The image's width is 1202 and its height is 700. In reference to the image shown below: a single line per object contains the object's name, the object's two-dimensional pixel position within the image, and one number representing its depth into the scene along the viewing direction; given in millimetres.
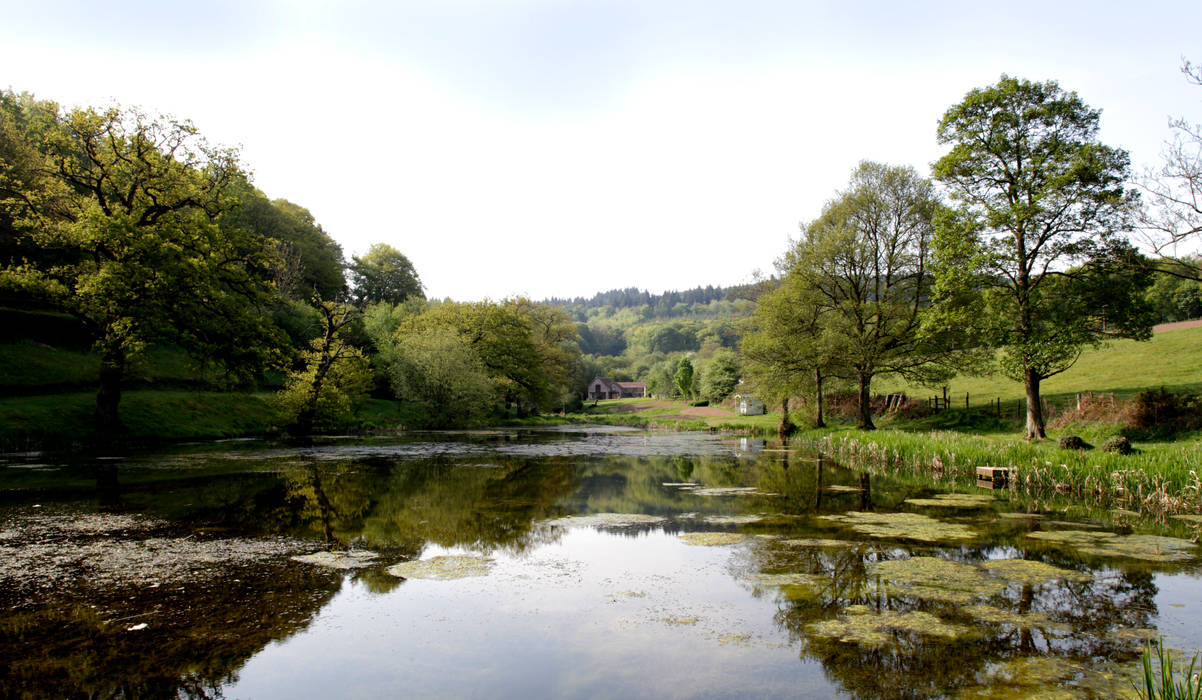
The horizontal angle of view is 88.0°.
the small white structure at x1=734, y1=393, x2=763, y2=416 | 62184
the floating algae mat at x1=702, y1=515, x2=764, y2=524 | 12727
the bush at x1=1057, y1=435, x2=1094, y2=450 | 18156
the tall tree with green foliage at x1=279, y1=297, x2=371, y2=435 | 34750
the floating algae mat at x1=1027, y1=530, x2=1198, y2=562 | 9836
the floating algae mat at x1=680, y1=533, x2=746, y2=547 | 10836
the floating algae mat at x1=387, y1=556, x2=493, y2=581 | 8597
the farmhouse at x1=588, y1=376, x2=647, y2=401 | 135125
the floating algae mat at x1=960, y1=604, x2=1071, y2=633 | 6770
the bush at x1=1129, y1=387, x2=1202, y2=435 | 23616
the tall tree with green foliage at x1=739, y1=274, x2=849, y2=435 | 35375
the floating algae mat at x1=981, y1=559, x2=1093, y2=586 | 8500
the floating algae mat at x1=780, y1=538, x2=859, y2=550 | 10418
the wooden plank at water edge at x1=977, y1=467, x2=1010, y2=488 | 17984
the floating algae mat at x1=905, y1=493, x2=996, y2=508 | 14906
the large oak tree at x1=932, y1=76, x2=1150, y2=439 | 23562
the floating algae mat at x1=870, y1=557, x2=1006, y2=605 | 7844
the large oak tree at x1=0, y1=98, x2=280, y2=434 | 25812
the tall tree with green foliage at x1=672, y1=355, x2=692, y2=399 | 98312
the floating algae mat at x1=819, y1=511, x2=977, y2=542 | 11117
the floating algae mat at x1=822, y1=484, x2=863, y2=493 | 17219
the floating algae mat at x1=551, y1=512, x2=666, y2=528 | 12555
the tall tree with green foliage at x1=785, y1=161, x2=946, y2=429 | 33156
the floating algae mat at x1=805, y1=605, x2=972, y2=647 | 6406
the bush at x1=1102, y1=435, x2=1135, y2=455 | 16562
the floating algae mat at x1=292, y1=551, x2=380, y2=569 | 8938
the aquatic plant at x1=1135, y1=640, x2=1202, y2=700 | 3852
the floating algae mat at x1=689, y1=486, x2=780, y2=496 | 16892
